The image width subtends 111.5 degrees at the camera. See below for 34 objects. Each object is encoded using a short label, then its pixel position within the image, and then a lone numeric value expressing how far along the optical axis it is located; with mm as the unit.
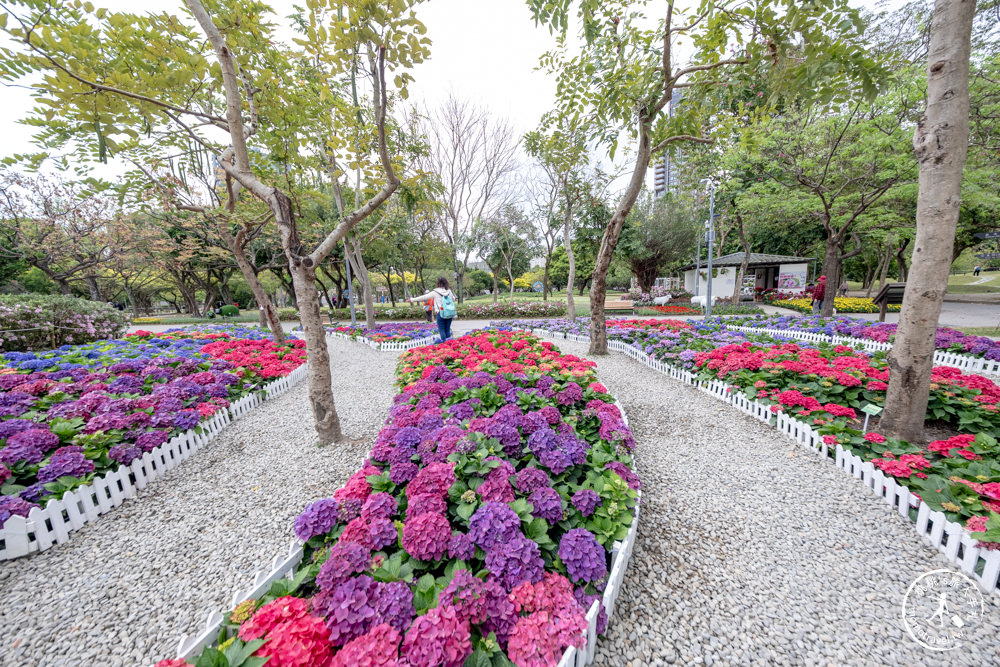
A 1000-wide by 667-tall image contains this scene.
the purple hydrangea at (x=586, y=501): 2049
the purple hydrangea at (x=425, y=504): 1880
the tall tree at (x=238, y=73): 2922
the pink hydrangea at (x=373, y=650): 1181
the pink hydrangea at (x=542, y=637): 1331
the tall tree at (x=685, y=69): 3135
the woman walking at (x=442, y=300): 7512
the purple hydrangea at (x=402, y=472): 2279
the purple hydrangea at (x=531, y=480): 2107
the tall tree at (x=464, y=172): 15951
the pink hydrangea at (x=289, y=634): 1193
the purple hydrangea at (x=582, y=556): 1681
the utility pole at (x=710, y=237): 11530
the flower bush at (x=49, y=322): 7824
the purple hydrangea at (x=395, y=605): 1380
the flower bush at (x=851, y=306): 15695
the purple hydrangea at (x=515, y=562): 1594
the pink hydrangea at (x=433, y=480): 2082
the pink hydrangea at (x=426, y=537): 1699
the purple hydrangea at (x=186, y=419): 3727
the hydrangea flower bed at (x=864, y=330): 5637
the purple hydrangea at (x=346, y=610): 1339
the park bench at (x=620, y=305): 17859
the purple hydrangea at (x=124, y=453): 3006
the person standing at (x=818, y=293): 13675
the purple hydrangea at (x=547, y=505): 1937
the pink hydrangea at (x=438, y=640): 1228
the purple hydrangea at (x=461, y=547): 1702
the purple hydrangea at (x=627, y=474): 2311
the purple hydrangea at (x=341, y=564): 1503
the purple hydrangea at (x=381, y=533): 1761
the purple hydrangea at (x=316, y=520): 1879
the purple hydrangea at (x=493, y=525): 1718
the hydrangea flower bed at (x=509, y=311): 18250
